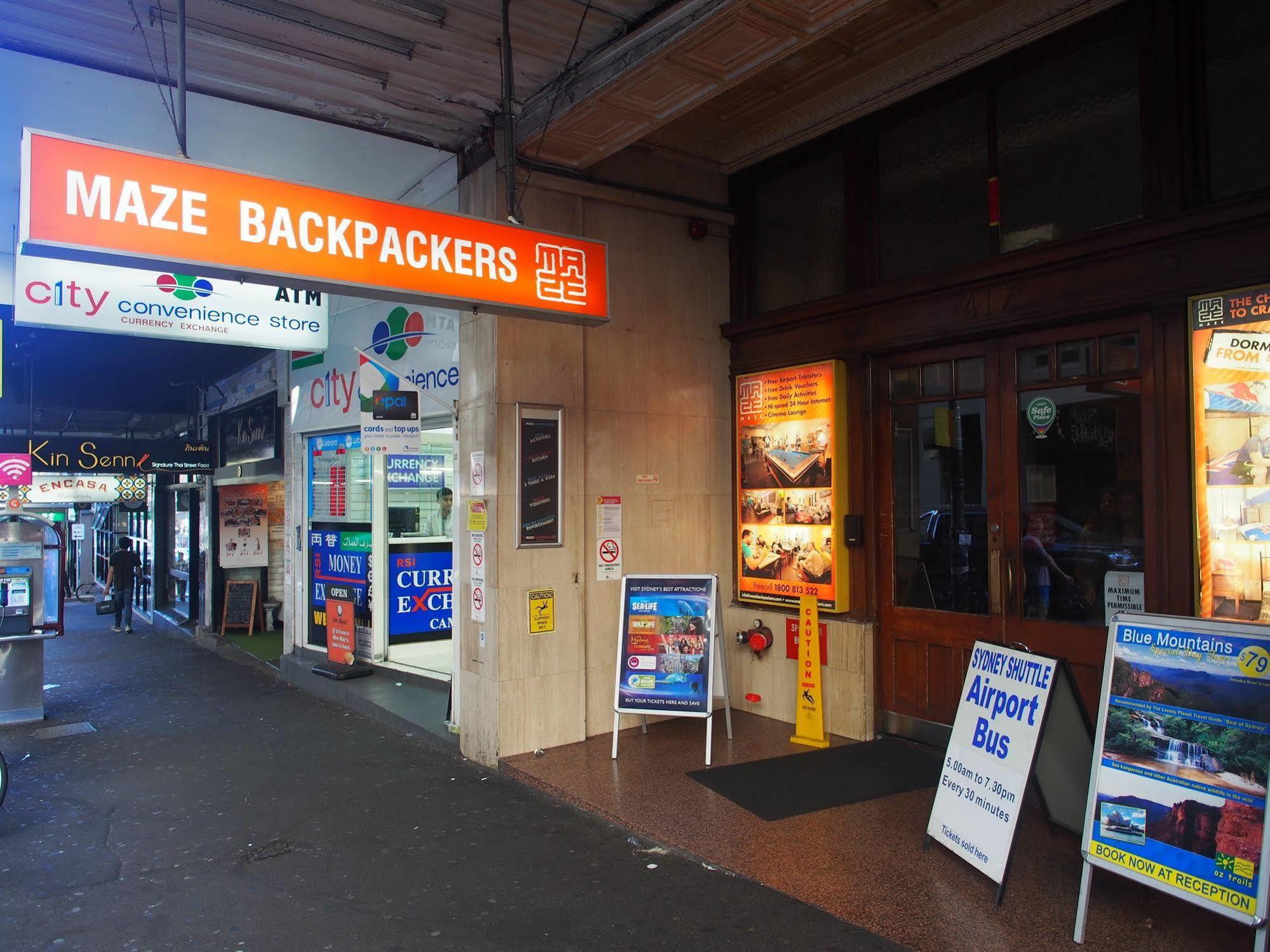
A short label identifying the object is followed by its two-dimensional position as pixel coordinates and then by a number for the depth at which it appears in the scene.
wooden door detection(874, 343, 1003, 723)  5.72
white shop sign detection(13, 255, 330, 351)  6.07
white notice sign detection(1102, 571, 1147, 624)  4.93
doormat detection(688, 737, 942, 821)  5.11
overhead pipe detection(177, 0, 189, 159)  3.88
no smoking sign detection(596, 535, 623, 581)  6.59
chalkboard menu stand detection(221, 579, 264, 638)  13.48
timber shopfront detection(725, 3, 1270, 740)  4.63
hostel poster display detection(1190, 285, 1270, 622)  4.48
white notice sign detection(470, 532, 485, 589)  6.22
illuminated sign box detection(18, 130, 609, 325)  3.34
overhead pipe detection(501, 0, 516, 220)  4.77
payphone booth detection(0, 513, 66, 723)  8.19
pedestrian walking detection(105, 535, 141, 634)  14.99
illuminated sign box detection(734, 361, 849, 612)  6.53
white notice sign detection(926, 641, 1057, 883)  3.81
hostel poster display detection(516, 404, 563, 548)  6.22
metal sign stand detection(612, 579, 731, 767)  6.14
